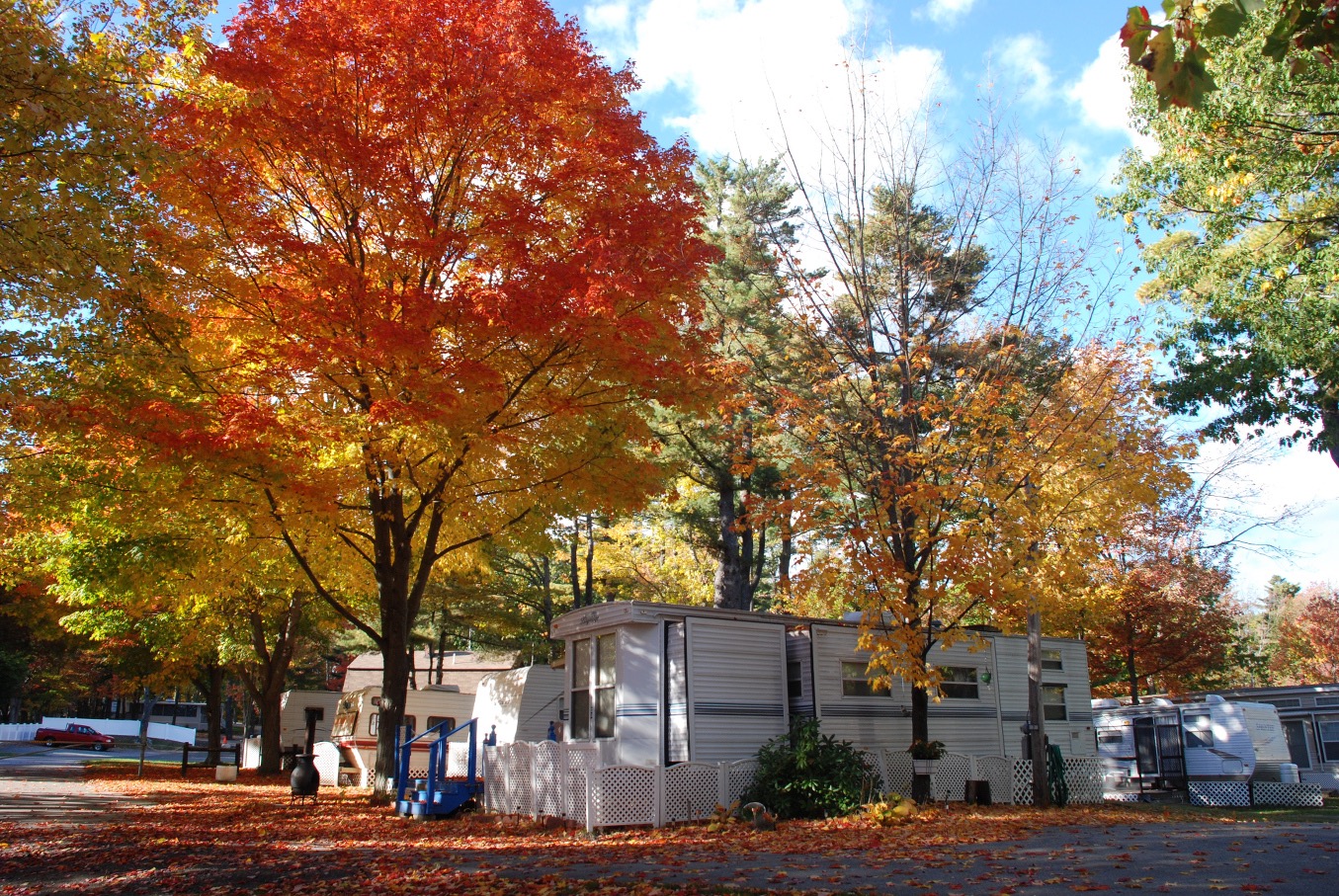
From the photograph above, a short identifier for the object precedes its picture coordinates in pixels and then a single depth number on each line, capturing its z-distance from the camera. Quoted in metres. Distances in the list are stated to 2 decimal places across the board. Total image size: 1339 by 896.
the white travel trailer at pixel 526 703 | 20.17
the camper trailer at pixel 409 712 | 24.39
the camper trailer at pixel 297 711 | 34.06
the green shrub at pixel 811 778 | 12.66
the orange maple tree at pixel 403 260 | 11.15
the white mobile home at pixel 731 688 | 13.53
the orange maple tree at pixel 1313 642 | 40.56
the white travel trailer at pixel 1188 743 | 19.30
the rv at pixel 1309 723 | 22.92
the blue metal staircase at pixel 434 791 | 13.30
